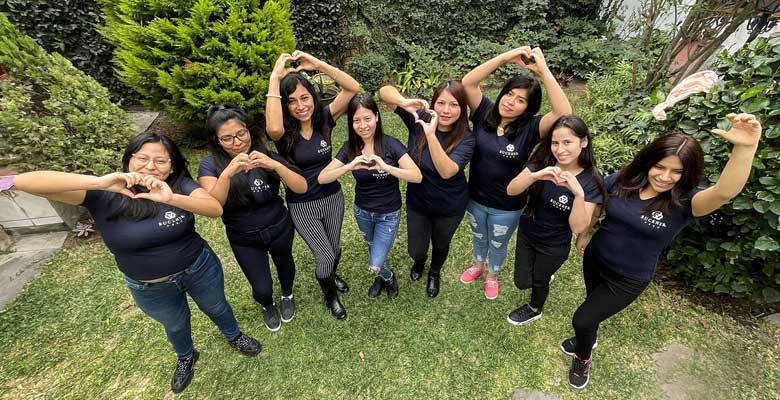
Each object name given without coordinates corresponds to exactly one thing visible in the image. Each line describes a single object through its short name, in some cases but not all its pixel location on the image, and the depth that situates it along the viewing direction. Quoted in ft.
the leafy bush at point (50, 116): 13.47
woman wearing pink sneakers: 8.89
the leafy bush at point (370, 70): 25.50
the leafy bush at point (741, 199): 9.35
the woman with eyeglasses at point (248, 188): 8.29
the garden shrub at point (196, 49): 17.22
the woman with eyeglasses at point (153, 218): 6.64
